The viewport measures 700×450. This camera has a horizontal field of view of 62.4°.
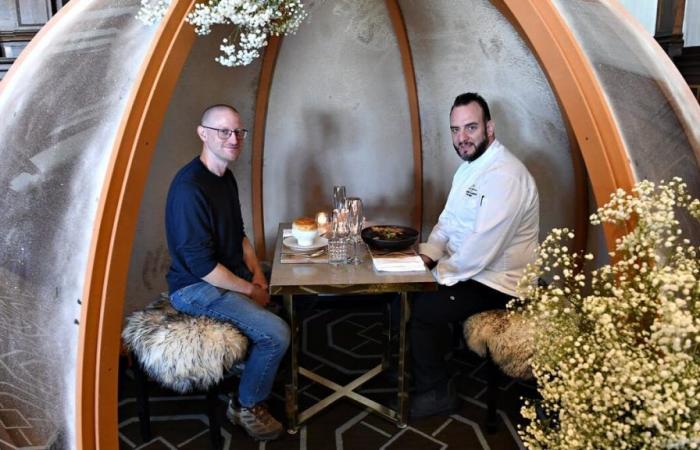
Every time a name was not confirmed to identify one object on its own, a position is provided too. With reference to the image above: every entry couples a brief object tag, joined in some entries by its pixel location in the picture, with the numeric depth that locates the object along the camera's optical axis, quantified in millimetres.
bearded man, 2770
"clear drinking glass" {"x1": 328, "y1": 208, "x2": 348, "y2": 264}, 2691
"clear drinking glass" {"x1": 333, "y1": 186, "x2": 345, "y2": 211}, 2910
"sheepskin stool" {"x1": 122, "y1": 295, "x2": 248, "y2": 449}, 2432
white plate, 2877
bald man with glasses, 2594
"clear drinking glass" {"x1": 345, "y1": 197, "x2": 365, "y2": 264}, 2891
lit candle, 3242
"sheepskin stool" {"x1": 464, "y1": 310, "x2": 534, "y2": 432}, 2543
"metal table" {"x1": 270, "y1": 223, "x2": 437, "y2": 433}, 2395
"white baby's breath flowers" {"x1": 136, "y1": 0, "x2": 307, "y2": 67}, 2162
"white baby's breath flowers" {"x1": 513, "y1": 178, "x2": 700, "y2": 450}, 1326
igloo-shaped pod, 2021
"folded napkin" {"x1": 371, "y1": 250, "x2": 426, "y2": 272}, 2557
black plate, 2844
